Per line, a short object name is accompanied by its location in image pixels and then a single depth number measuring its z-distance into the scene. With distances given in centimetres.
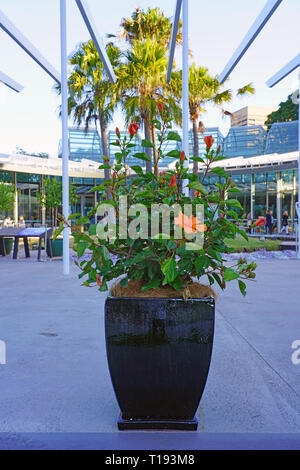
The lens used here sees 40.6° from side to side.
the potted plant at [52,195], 2053
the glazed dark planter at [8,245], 1258
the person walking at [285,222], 2293
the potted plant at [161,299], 199
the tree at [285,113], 3598
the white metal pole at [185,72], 675
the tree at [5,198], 1989
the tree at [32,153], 4241
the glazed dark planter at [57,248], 1123
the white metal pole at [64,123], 740
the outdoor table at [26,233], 1061
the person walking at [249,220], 2364
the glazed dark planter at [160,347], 200
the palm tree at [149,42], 1400
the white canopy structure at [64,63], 673
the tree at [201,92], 1739
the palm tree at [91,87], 1560
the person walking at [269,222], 2264
